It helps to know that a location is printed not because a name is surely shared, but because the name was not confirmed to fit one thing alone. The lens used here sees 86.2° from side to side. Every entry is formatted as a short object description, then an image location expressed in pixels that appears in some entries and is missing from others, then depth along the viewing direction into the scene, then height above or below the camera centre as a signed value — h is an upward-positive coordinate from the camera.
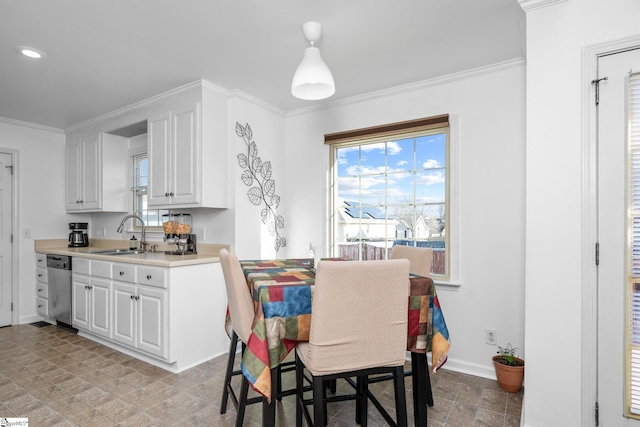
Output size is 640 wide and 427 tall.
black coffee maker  4.43 -0.30
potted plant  2.38 -1.12
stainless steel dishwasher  3.71 -0.84
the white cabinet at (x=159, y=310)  2.76 -0.86
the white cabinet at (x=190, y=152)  3.11 +0.57
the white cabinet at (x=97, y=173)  4.09 +0.48
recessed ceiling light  2.43 +1.17
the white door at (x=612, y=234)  1.67 -0.12
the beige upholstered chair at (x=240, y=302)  1.75 -0.47
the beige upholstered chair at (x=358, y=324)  1.46 -0.50
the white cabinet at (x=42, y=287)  4.09 -0.91
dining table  1.55 -0.57
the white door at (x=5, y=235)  4.01 -0.27
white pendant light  1.92 +0.78
